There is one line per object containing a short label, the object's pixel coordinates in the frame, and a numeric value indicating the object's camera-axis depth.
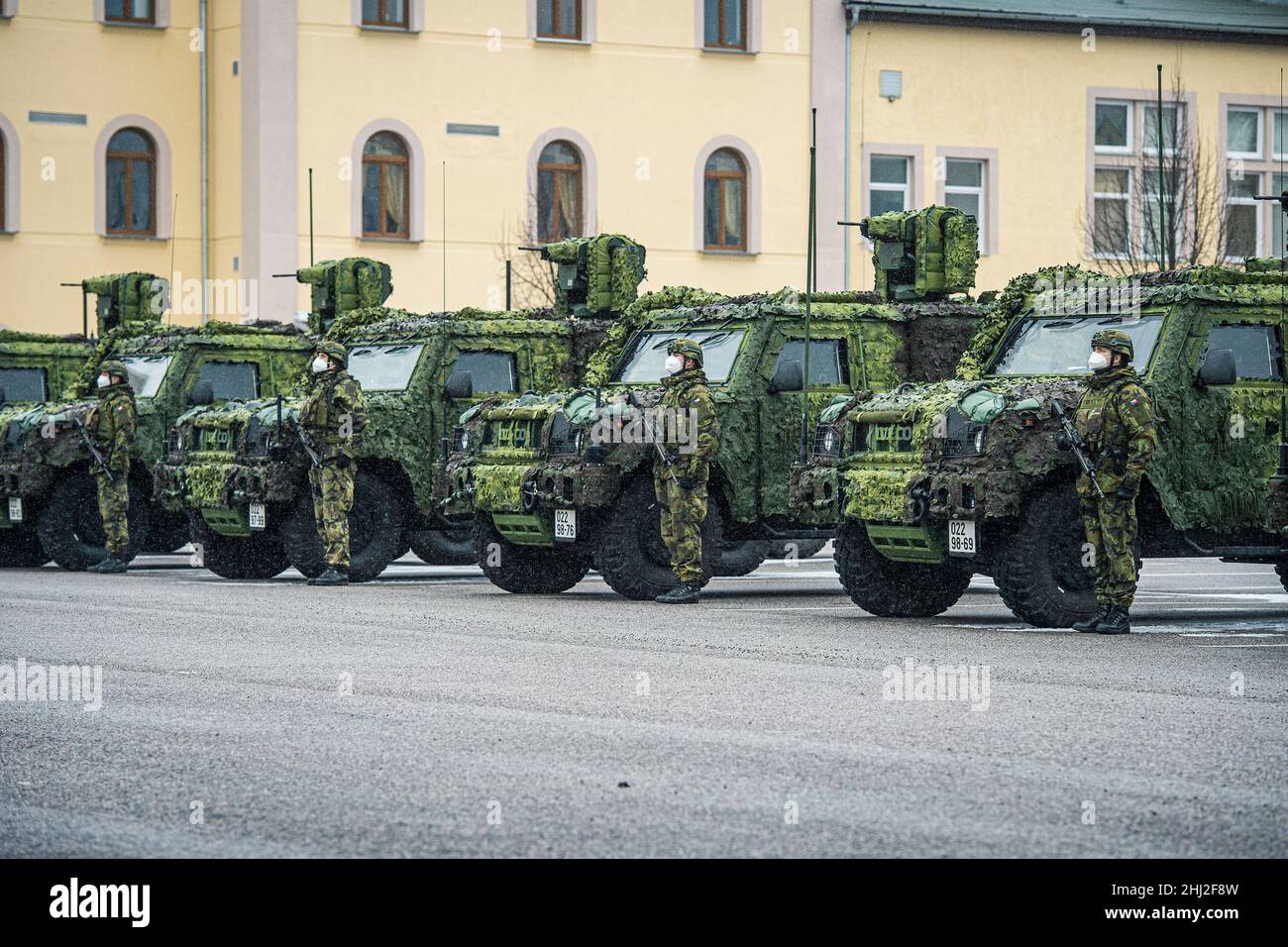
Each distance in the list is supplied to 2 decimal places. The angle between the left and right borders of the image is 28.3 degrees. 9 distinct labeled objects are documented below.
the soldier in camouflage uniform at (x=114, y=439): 22.45
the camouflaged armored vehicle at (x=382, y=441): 21.09
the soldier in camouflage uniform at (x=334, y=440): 20.31
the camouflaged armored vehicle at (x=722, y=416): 18.58
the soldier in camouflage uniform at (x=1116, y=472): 15.05
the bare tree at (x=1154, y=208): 37.59
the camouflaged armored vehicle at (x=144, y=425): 23.22
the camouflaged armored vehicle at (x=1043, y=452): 15.44
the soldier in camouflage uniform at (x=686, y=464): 18.11
